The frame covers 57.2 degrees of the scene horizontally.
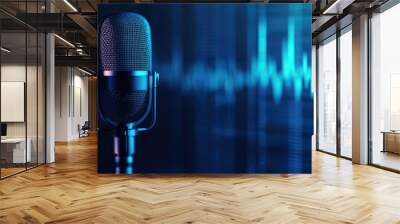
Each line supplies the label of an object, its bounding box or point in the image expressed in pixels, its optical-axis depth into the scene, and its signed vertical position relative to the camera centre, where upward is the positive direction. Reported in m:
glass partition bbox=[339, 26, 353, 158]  8.34 +0.39
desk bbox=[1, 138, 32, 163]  6.87 -0.71
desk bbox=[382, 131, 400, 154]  7.84 -0.71
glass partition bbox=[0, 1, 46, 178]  6.61 +0.33
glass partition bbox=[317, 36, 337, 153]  9.48 +0.38
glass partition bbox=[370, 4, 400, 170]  6.96 +0.53
